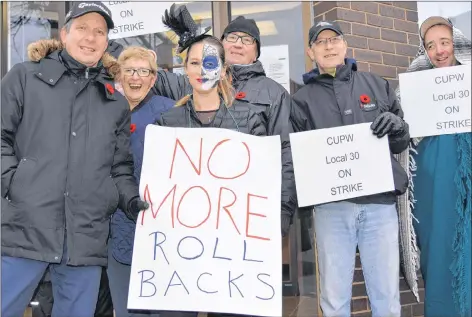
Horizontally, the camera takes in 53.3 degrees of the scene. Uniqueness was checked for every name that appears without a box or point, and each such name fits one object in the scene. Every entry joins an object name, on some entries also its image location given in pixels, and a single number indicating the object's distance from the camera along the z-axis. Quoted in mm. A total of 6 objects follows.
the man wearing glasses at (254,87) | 2566
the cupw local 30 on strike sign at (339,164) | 2689
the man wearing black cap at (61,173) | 2219
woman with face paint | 2518
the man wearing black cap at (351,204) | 2680
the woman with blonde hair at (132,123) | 2742
